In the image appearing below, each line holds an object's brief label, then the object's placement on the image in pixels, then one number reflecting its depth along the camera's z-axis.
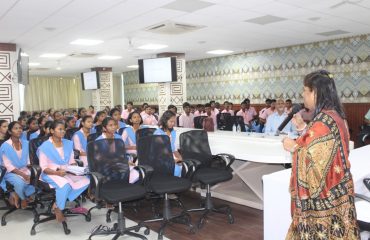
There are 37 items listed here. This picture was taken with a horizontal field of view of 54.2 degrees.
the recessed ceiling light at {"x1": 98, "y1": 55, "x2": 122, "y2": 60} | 10.46
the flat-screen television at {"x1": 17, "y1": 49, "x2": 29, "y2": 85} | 7.18
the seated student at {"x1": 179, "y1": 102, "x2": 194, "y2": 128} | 9.09
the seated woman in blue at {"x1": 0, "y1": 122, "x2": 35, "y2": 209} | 4.25
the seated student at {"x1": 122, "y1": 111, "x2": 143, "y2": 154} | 5.50
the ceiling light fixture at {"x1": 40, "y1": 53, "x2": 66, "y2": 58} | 9.71
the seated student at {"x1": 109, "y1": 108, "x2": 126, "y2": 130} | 6.48
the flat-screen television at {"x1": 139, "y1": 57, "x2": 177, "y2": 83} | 9.37
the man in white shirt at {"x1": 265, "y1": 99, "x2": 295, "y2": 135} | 6.13
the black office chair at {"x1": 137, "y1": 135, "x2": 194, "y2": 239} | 3.70
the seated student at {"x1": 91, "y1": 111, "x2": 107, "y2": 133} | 6.66
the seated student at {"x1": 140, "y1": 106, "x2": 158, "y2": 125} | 9.02
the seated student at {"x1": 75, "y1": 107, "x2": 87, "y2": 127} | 8.48
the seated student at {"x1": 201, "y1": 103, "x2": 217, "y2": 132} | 6.04
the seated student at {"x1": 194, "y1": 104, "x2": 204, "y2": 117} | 9.88
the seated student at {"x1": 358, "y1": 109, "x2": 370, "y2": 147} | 7.24
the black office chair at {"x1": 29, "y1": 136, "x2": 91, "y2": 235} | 3.93
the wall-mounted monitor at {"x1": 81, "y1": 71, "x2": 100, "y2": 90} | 13.08
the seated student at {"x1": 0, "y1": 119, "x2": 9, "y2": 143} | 4.91
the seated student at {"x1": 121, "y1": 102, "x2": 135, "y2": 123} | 11.22
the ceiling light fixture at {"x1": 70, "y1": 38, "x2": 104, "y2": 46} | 7.66
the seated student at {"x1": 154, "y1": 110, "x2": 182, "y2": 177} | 4.73
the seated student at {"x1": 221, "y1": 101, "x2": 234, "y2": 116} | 9.69
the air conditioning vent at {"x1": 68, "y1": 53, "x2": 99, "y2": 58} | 9.80
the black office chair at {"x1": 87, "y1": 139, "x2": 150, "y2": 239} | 3.42
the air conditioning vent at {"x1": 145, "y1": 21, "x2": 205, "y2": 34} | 6.32
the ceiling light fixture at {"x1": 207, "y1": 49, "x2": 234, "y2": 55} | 10.11
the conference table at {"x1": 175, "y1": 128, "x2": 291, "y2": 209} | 4.14
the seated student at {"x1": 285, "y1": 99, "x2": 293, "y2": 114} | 8.59
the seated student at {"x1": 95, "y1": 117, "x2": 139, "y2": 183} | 4.65
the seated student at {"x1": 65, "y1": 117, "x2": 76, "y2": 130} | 6.71
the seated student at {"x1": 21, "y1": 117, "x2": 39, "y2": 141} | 5.61
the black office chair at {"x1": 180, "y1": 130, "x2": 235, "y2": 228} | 4.05
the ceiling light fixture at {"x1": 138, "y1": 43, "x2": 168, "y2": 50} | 8.52
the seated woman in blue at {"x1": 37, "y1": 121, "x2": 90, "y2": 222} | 3.86
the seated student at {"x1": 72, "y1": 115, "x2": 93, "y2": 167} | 5.28
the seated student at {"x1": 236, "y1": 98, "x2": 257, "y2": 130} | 9.83
